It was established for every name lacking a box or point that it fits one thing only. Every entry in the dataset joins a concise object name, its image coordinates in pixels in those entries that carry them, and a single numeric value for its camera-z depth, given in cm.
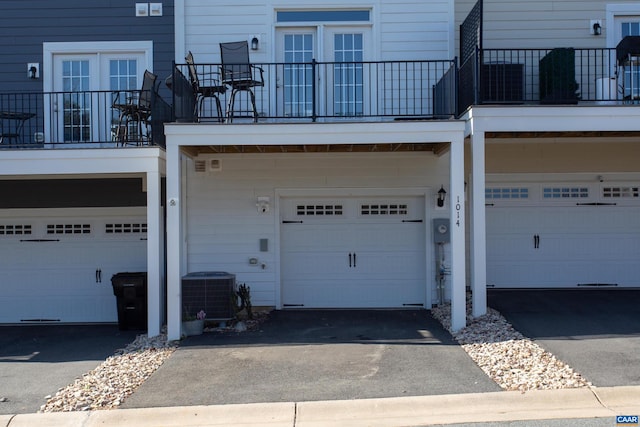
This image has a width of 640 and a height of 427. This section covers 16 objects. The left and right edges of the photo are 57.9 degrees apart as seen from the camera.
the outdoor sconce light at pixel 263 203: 1021
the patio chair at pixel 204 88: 918
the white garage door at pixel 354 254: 1038
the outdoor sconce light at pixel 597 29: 1048
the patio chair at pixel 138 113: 886
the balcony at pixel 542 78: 930
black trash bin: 933
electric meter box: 998
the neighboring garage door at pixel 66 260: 1052
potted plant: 845
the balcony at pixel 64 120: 1022
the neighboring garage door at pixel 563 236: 1064
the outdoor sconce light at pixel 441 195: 1011
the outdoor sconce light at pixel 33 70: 1048
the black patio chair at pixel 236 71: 902
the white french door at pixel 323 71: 1030
